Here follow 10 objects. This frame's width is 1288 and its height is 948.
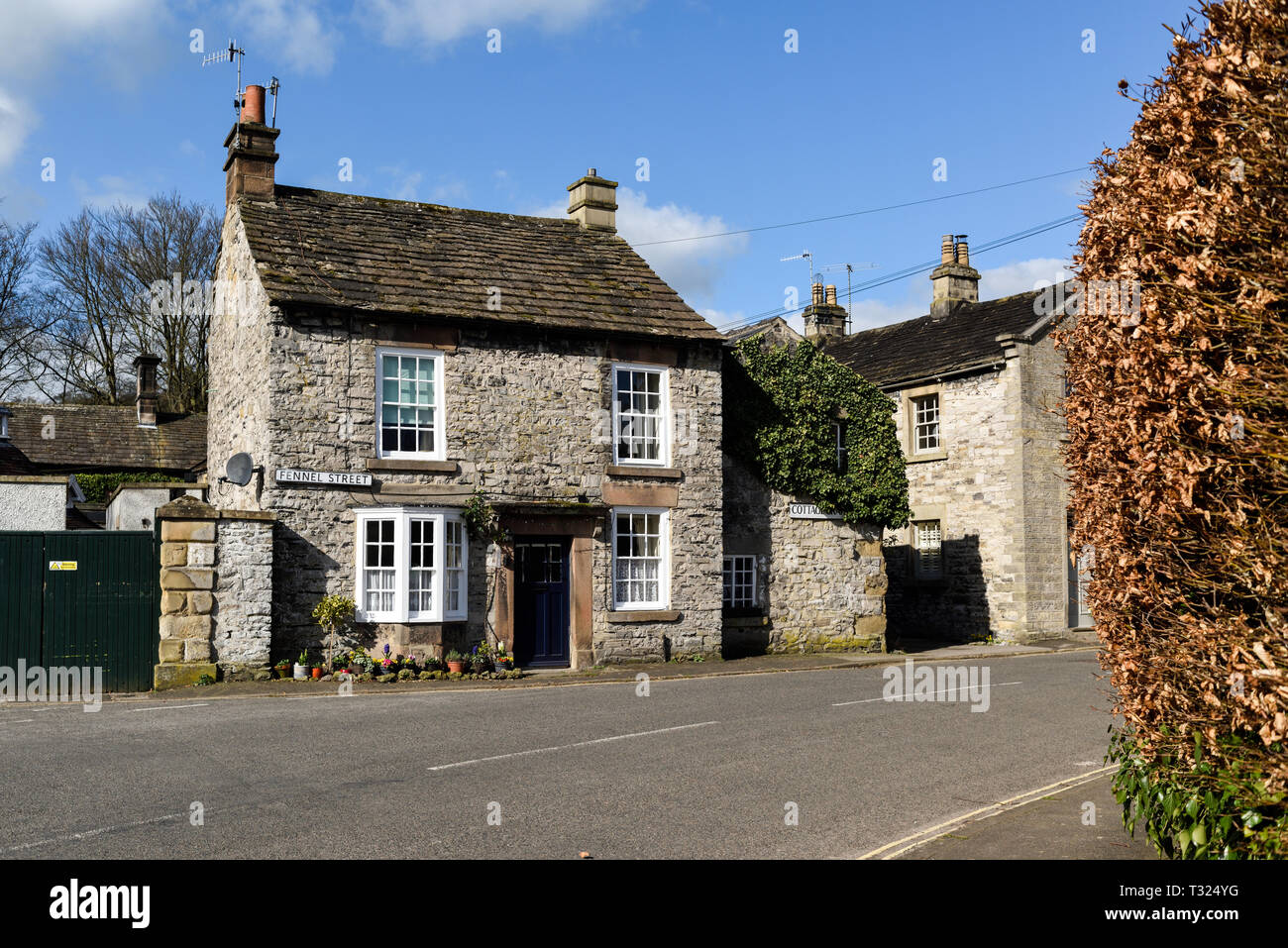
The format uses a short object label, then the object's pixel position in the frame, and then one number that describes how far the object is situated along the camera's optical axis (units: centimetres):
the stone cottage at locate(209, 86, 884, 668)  1839
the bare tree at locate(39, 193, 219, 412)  4306
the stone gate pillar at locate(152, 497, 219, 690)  1659
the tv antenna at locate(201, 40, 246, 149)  2183
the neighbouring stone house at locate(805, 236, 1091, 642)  2608
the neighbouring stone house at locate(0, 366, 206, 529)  3750
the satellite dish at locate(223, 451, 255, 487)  1833
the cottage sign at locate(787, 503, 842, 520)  2262
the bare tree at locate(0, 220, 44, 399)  4188
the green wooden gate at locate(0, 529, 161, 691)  1606
